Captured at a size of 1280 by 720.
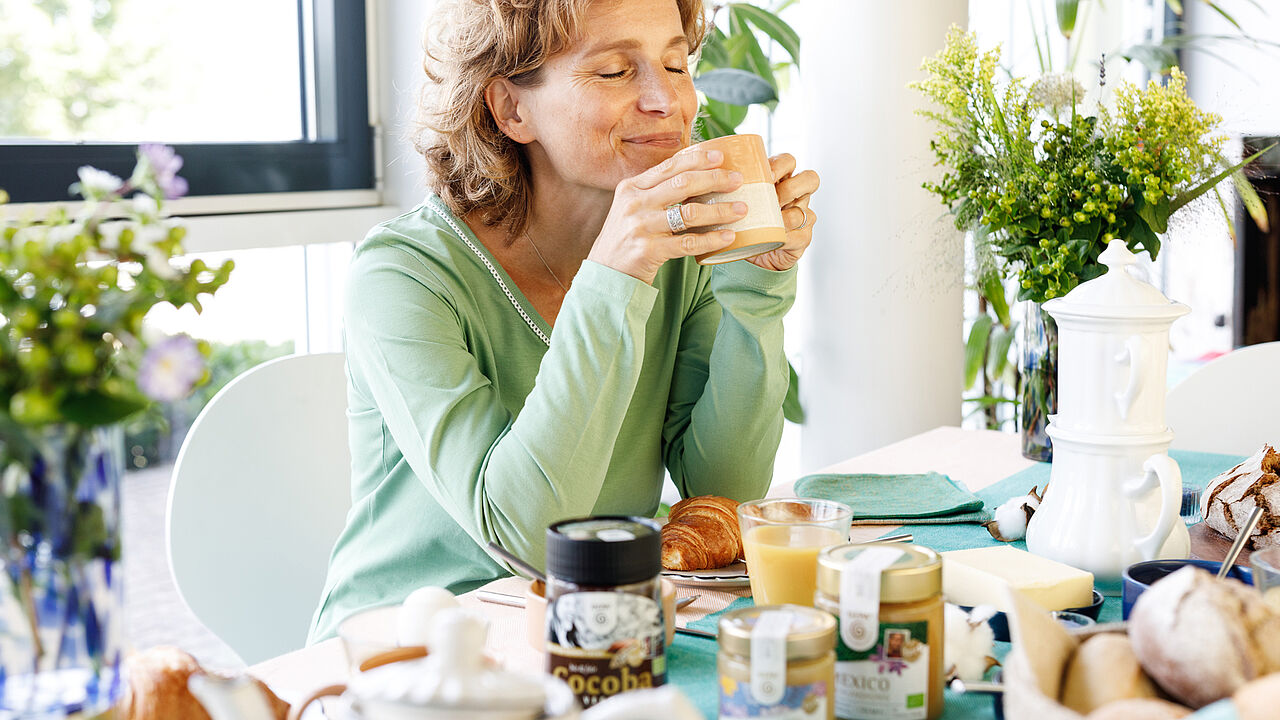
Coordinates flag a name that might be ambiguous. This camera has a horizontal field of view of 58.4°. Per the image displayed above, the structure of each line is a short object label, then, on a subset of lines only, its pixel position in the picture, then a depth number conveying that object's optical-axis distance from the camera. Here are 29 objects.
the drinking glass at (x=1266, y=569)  0.79
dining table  0.86
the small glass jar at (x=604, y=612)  0.69
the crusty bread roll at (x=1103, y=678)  0.64
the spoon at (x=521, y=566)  0.85
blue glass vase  0.59
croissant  1.11
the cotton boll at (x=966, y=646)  0.81
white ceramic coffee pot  1.02
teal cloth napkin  1.31
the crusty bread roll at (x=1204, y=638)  0.62
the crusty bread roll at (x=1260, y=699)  0.55
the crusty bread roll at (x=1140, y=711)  0.58
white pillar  2.19
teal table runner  0.79
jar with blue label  0.65
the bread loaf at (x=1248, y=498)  1.12
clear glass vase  1.55
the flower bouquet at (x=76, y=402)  0.58
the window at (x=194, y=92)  1.84
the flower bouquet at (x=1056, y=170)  1.40
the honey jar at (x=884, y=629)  0.71
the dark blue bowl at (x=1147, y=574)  0.88
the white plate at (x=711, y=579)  1.07
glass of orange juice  0.89
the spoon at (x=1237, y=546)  0.86
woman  1.14
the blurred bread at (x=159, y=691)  0.68
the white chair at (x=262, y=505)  1.48
